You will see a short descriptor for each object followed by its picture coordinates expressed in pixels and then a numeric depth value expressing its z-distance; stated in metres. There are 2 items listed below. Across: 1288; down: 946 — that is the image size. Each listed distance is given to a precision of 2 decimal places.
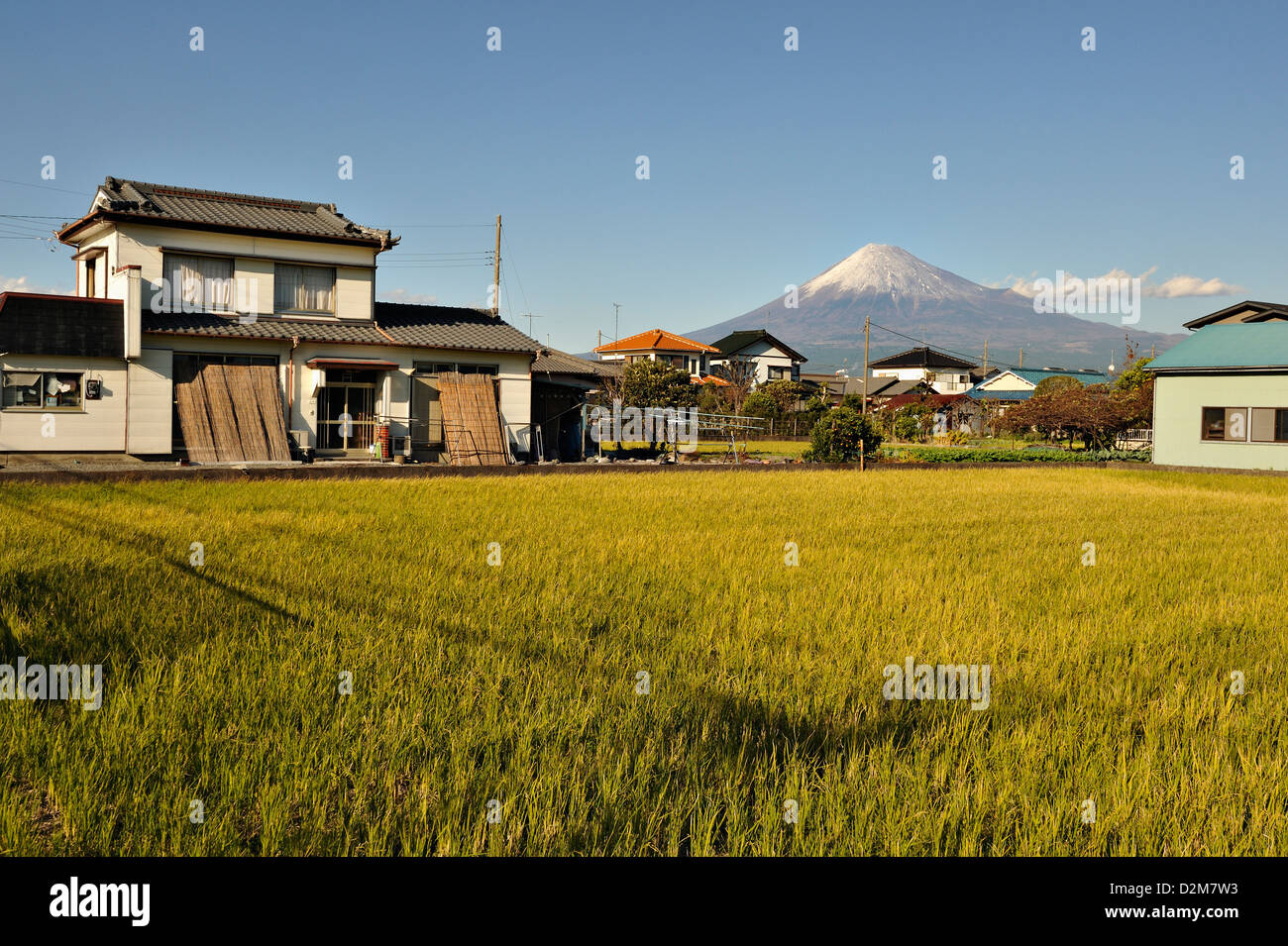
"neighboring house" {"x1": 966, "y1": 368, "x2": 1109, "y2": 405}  67.56
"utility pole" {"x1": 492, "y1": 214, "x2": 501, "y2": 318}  32.49
